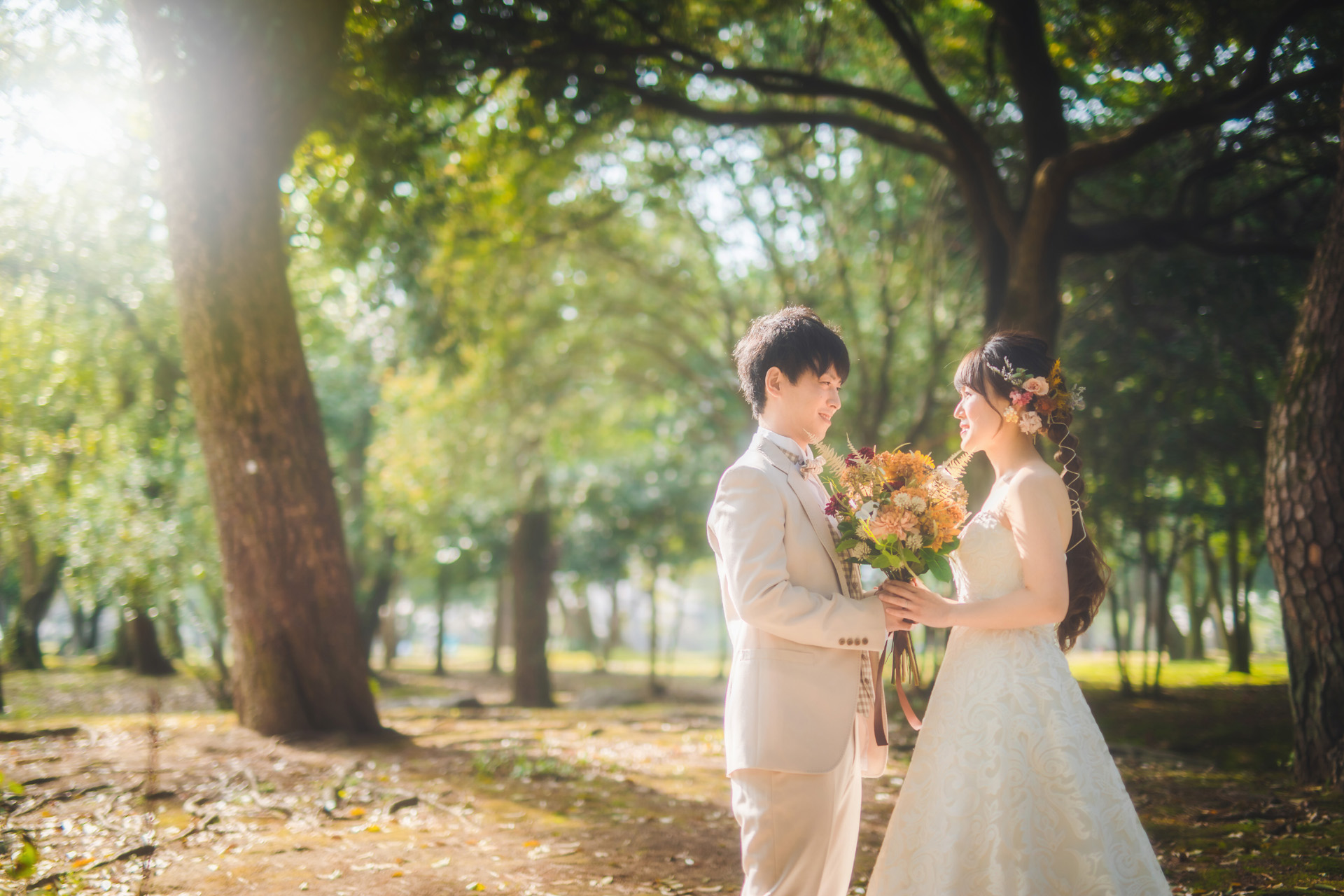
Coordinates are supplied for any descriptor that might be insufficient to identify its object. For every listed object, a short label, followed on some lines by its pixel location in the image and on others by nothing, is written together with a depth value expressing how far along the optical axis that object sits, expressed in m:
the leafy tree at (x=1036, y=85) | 6.91
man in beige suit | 2.63
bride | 2.79
